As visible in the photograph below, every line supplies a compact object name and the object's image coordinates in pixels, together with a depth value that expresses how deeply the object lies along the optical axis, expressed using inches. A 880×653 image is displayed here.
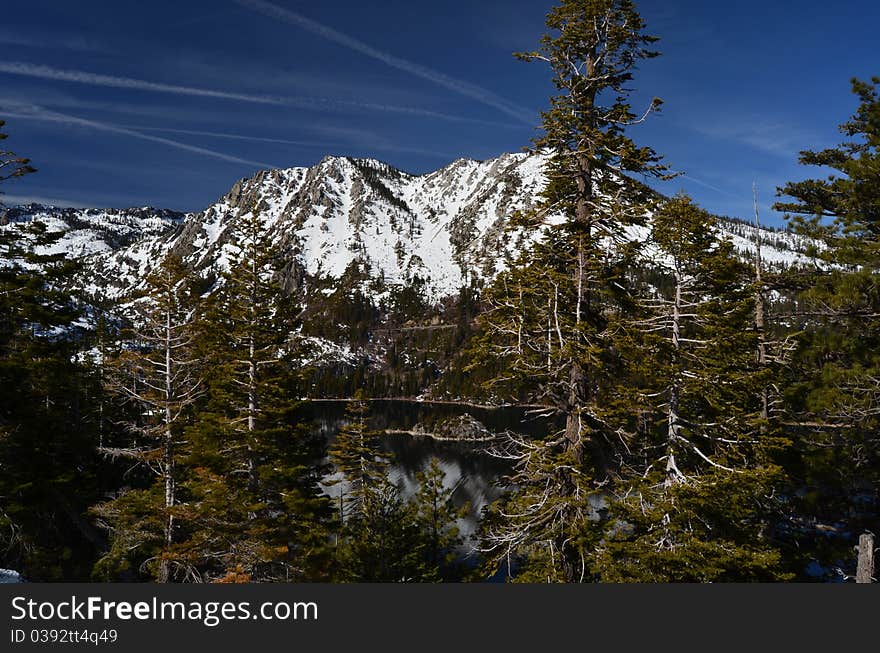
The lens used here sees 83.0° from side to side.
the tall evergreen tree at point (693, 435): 506.3
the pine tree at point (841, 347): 617.0
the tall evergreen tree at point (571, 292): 490.6
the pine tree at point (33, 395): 731.4
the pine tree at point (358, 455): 1163.9
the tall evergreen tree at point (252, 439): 743.7
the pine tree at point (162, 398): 743.1
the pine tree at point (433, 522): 1292.0
